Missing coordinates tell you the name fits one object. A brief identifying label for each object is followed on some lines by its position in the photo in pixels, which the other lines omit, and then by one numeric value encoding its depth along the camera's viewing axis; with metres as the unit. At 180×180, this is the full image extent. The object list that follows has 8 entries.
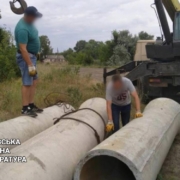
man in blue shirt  3.76
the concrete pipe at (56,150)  2.32
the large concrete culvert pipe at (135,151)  2.49
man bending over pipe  3.65
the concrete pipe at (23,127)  3.23
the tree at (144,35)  32.85
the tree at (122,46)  26.30
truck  6.05
